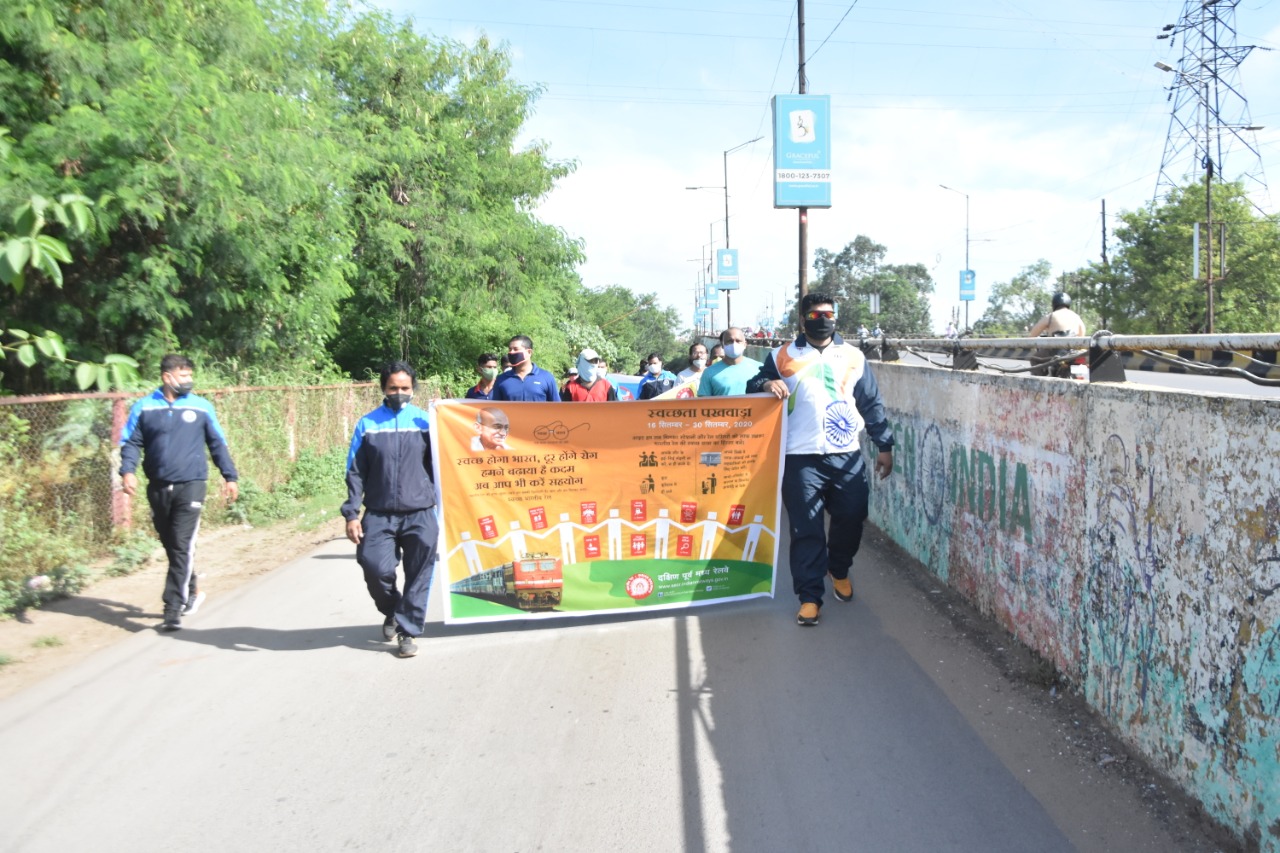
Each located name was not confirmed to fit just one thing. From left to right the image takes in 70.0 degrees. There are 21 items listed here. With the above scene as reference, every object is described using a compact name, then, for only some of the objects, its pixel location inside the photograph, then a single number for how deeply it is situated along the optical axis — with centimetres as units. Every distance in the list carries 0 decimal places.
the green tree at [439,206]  2042
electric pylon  3569
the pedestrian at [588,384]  1037
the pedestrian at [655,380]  1168
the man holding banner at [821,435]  604
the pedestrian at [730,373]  784
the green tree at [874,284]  8150
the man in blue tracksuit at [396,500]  563
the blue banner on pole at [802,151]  1456
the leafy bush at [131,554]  815
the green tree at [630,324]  4969
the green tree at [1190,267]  4259
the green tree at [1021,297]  9762
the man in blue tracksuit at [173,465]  645
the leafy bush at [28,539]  700
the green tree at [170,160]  909
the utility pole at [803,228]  1761
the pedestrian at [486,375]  958
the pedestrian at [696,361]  1070
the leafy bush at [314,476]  1248
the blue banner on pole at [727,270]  3590
